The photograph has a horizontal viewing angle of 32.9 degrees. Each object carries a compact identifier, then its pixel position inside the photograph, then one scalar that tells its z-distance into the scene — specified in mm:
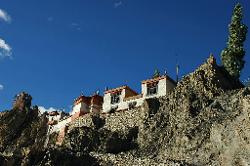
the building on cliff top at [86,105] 86062
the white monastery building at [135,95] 76312
